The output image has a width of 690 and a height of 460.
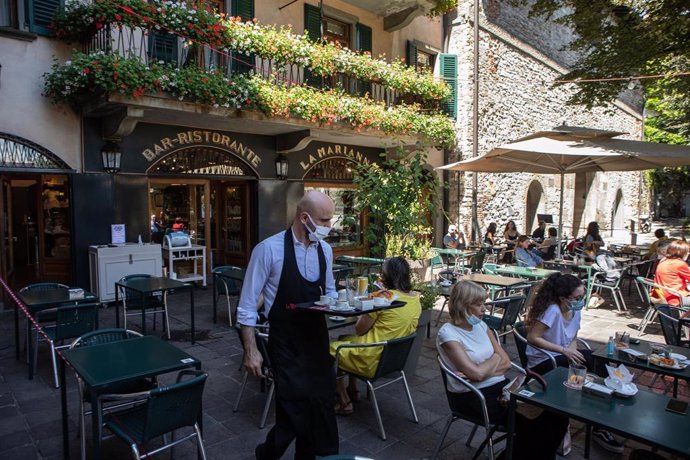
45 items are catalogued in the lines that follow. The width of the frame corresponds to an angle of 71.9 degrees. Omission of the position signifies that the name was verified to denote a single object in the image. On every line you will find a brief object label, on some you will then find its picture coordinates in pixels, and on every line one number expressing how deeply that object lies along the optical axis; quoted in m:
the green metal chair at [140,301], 5.97
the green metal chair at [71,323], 4.67
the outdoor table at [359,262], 7.82
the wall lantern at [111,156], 8.10
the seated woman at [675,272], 6.12
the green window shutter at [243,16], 9.37
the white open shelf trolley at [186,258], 9.15
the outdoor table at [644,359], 3.27
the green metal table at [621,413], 2.29
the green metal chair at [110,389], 3.08
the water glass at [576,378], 2.80
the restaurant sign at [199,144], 8.79
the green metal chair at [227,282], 6.76
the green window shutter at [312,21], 10.86
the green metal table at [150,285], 5.62
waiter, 2.66
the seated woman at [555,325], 3.71
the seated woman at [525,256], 8.88
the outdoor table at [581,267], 7.98
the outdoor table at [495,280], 6.31
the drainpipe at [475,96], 13.84
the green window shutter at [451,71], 13.71
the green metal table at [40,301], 4.90
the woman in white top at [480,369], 2.96
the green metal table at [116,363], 2.79
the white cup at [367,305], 3.05
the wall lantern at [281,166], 10.63
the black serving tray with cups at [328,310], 2.49
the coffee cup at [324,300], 2.67
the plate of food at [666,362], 3.31
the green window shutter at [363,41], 11.65
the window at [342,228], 12.07
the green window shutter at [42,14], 7.34
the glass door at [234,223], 10.78
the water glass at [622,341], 3.65
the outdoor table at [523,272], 7.31
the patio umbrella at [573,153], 6.62
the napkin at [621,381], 2.72
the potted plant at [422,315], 4.76
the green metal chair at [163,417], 2.62
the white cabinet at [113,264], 7.77
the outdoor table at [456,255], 10.16
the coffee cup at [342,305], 2.69
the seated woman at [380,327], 3.73
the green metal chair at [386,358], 3.60
